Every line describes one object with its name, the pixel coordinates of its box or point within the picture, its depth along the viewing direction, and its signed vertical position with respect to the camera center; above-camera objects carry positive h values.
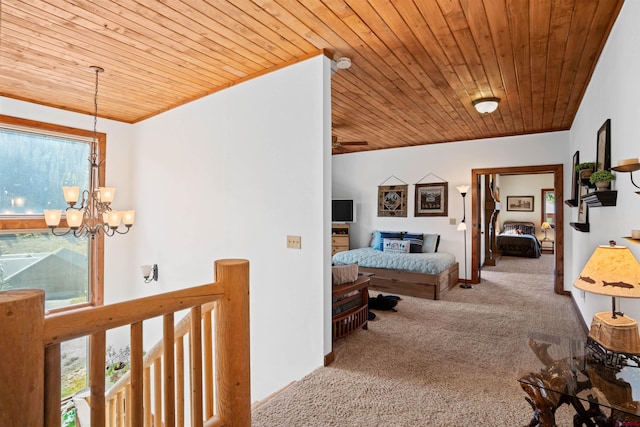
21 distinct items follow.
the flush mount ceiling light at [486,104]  3.75 +1.24
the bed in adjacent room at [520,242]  9.01 -0.77
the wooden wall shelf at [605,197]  2.24 +0.12
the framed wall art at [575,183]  3.98 +0.39
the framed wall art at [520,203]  10.25 +0.34
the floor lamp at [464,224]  5.77 -0.17
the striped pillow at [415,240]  5.91 -0.47
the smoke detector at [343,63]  2.82 +1.30
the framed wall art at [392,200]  6.63 +0.28
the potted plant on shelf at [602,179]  2.27 +0.24
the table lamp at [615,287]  1.58 -0.35
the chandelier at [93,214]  2.93 +0.00
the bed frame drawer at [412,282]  4.90 -1.05
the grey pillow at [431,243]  5.99 -0.52
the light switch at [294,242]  2.82 -0.24
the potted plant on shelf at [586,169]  2.82 +0.38
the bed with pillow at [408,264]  4.96 -0.79
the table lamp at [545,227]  9.85 -0.38
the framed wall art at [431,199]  6.21 +0.28
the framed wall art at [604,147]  2.50 +0.53
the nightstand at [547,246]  9.92 -0.96
